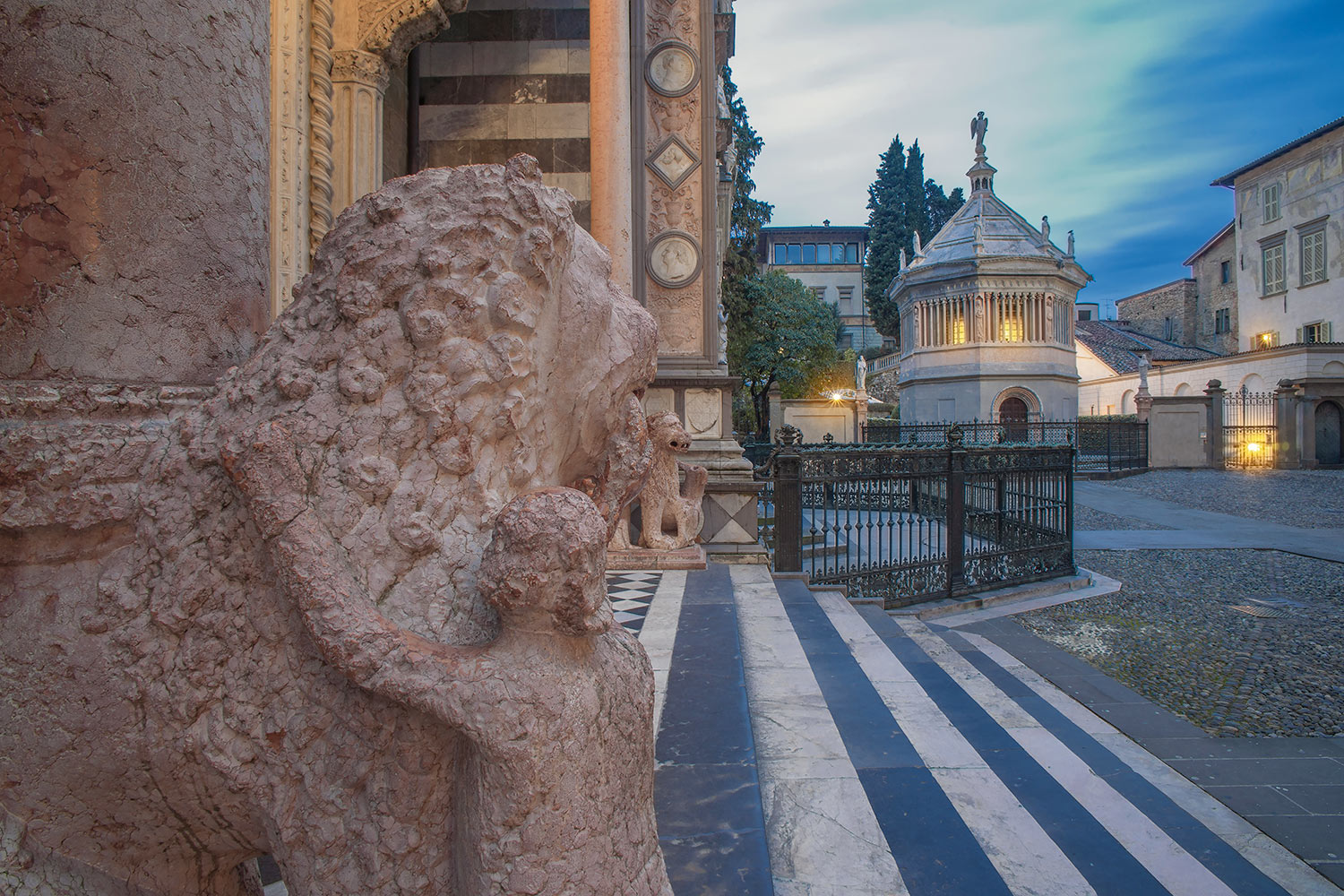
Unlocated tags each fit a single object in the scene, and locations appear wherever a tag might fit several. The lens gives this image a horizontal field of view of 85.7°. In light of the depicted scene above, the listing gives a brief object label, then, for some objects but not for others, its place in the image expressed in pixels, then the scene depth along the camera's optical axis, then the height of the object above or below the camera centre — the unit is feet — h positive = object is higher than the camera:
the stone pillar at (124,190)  3.17 +1.25
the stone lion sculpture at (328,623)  2.90 -0.69
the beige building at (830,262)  210.38 +56.23
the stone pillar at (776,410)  90.38 +5.18
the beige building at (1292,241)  103.14 +31.22
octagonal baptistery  118.42 +21.55
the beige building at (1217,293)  140.26 +30.54
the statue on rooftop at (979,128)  122.72 +54.81
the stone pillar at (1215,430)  80.74 +1.78
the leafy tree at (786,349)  112.27 +16.17
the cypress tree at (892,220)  156.25 +50.22
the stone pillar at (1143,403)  85.44 +5.27
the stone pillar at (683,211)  22.80 +7.78
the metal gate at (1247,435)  82.38 +1.27
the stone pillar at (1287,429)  80.69 +1.79
